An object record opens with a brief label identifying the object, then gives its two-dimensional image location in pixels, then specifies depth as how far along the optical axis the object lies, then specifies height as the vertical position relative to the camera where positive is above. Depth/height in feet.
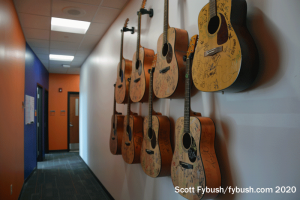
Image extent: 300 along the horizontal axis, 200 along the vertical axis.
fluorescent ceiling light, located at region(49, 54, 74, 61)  18.74 +4.26
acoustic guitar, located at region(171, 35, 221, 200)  3.75 -0.84
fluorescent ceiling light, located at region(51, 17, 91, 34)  12.00 +4.51
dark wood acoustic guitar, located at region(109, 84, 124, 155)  8.36 -1.04
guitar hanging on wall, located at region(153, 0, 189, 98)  4.66 +0.94
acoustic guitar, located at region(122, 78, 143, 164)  6.78 -0.97
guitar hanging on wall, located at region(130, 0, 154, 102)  6.33 +0.97
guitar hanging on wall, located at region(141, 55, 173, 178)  5.25 -0.95
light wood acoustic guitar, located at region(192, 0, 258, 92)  3.18 +0.79
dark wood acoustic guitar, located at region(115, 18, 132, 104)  7.93 +1.04
